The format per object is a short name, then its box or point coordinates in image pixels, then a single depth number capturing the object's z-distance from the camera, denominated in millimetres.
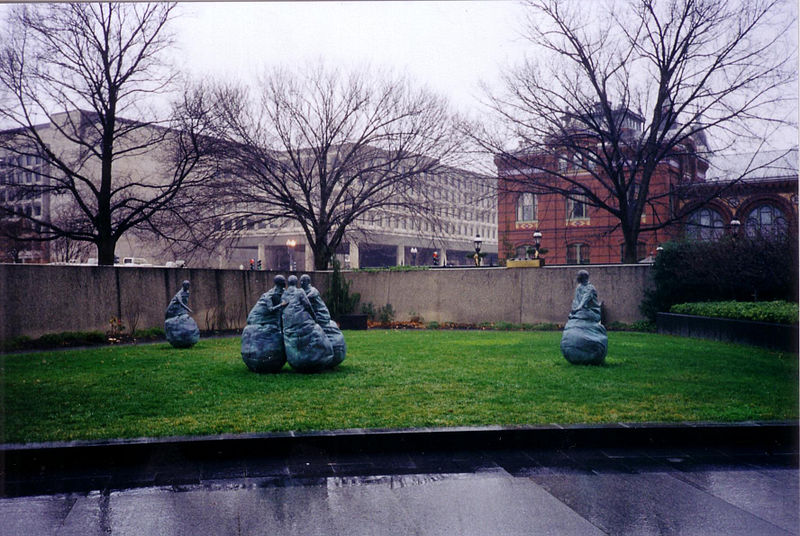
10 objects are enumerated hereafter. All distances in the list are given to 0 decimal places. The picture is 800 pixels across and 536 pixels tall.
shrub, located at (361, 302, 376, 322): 19625
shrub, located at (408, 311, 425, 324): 19406
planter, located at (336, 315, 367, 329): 17781
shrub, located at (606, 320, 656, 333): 16488
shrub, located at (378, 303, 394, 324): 19562
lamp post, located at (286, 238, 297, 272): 22920
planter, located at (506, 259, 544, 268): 18281
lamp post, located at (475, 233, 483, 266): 20997
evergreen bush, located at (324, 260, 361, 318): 18328
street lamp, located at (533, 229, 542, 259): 20895
